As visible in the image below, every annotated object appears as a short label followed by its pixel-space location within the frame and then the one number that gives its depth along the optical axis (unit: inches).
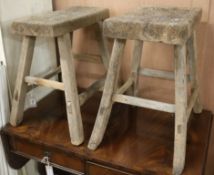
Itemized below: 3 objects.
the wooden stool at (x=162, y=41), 27.3
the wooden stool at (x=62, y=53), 33.2
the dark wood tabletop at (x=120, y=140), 33.2
